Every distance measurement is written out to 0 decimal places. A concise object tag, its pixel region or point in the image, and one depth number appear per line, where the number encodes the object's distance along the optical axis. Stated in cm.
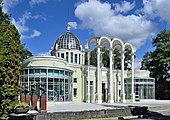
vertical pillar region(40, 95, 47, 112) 1151
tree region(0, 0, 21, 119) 797
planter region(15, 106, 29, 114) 905
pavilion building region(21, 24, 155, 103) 2050
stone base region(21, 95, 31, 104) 1380
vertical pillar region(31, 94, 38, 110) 1343
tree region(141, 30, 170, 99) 3050
